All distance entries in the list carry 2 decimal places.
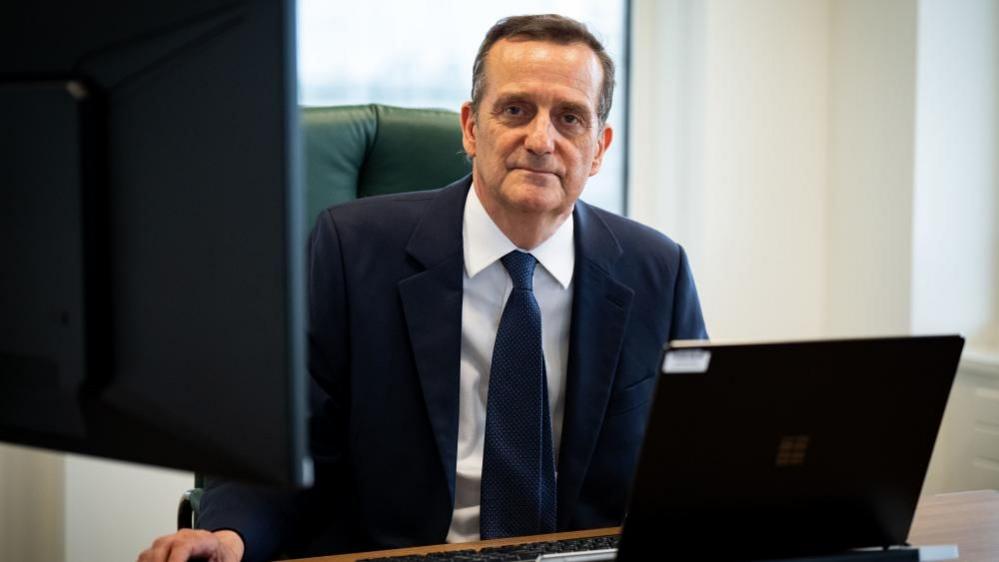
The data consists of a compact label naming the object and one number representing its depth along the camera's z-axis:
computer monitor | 1.87
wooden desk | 2.48
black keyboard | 2.40
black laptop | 2.24
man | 2.66
